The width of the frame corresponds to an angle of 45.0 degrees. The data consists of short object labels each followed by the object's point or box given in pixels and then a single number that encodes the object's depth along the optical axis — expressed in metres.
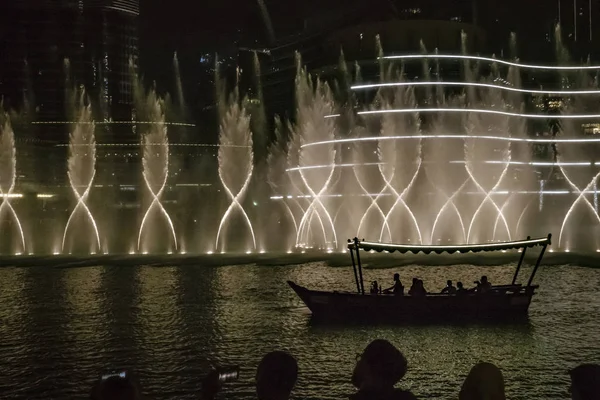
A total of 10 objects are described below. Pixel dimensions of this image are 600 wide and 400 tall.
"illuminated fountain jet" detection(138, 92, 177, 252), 59.47
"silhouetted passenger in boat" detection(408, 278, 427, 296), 24.58
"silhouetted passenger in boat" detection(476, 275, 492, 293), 24.83
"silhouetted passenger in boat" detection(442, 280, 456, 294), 24.93
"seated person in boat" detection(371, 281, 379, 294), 24.95
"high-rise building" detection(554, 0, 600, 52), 91.12
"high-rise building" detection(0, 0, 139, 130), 137.62
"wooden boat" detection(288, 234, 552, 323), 24.61
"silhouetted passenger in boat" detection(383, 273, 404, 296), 24.70
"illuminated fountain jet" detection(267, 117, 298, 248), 74.00
